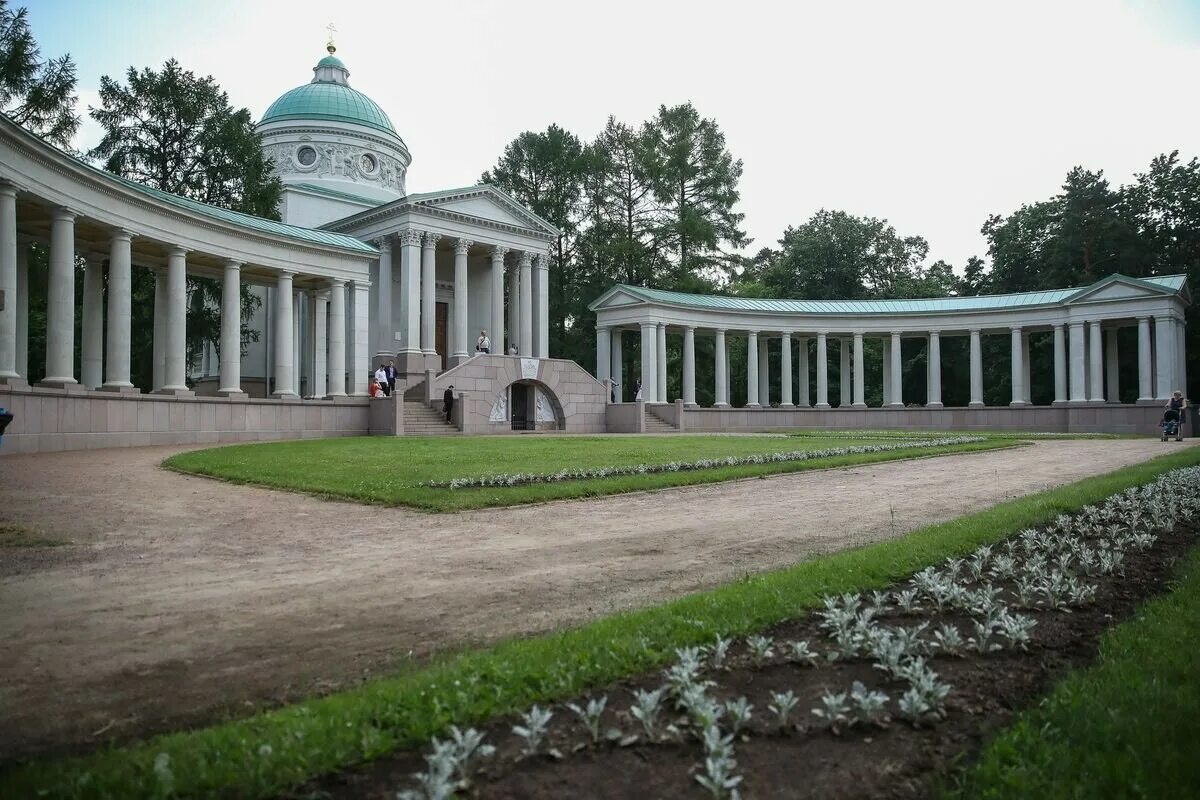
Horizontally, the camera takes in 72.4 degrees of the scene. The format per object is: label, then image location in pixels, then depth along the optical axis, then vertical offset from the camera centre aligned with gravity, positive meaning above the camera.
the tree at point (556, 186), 77.75 +21.84
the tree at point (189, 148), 55.34 +18.29
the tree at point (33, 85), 43.91 +18.43
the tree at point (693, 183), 77.31 +21.76
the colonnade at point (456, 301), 55.09 +8.03
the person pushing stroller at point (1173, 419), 40.03 -0.55
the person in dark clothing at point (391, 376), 45.51 +2.03
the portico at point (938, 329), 58.84 +6.55
